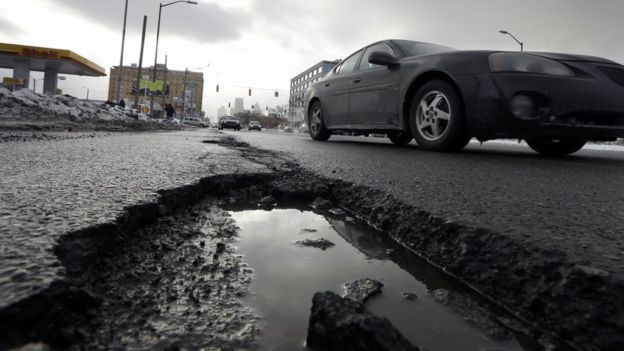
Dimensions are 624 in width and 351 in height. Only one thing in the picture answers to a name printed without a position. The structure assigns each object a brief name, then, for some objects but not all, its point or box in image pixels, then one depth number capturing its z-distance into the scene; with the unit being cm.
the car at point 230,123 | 3412
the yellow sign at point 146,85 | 4415
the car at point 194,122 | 4738
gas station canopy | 3231
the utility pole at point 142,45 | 2262
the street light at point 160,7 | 2726
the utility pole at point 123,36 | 2225
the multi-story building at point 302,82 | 8844
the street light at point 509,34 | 2349
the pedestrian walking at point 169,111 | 3036
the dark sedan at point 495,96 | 346
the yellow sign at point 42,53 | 3206
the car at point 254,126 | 4528
